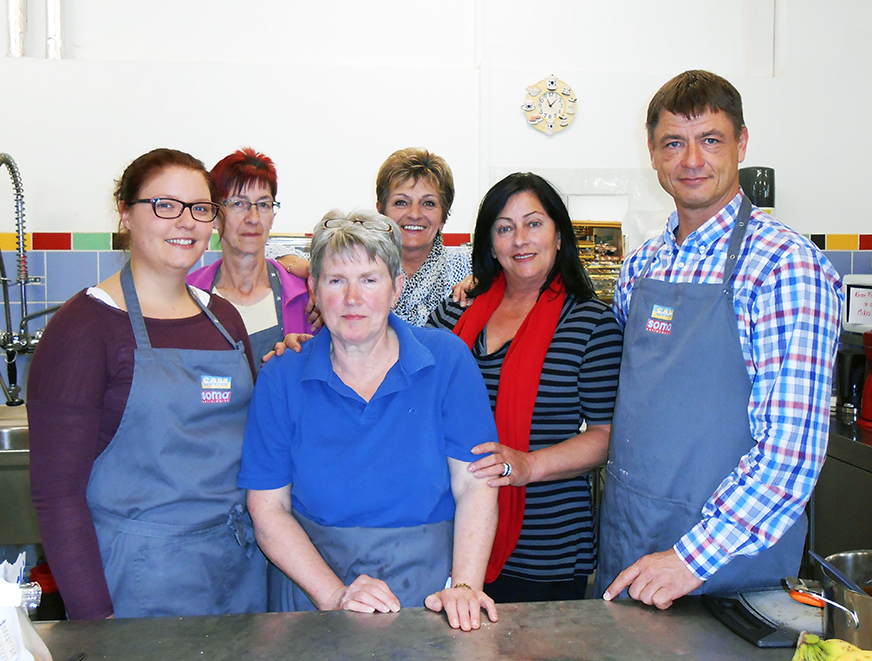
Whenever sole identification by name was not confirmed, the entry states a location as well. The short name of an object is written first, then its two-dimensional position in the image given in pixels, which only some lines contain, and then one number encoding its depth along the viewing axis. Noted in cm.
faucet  309
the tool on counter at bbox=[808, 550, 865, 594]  96
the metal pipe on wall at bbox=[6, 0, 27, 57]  346
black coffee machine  294
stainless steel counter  110
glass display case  381
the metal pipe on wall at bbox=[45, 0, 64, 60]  349
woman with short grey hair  151
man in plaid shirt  132
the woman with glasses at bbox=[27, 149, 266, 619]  143
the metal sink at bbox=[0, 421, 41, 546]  277
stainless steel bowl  94
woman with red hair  217
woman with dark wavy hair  180
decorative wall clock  374
